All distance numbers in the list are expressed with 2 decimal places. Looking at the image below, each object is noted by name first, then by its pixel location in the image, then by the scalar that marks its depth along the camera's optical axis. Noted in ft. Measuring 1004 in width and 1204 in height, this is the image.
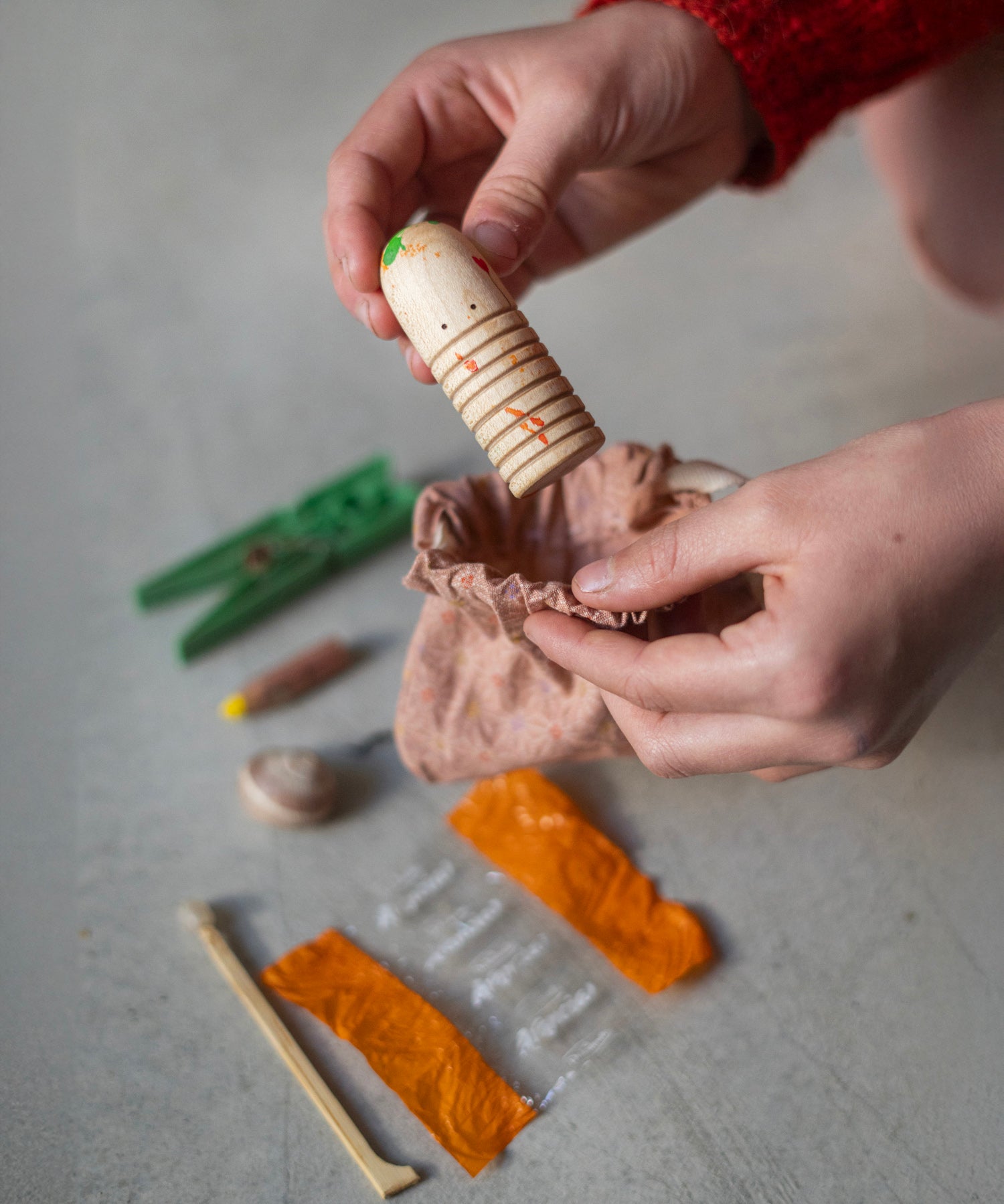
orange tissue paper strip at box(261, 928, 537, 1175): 1.24
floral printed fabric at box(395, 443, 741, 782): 1.32
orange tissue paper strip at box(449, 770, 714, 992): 1.32
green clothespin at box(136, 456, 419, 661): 1.63
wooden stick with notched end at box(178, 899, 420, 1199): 1.22
